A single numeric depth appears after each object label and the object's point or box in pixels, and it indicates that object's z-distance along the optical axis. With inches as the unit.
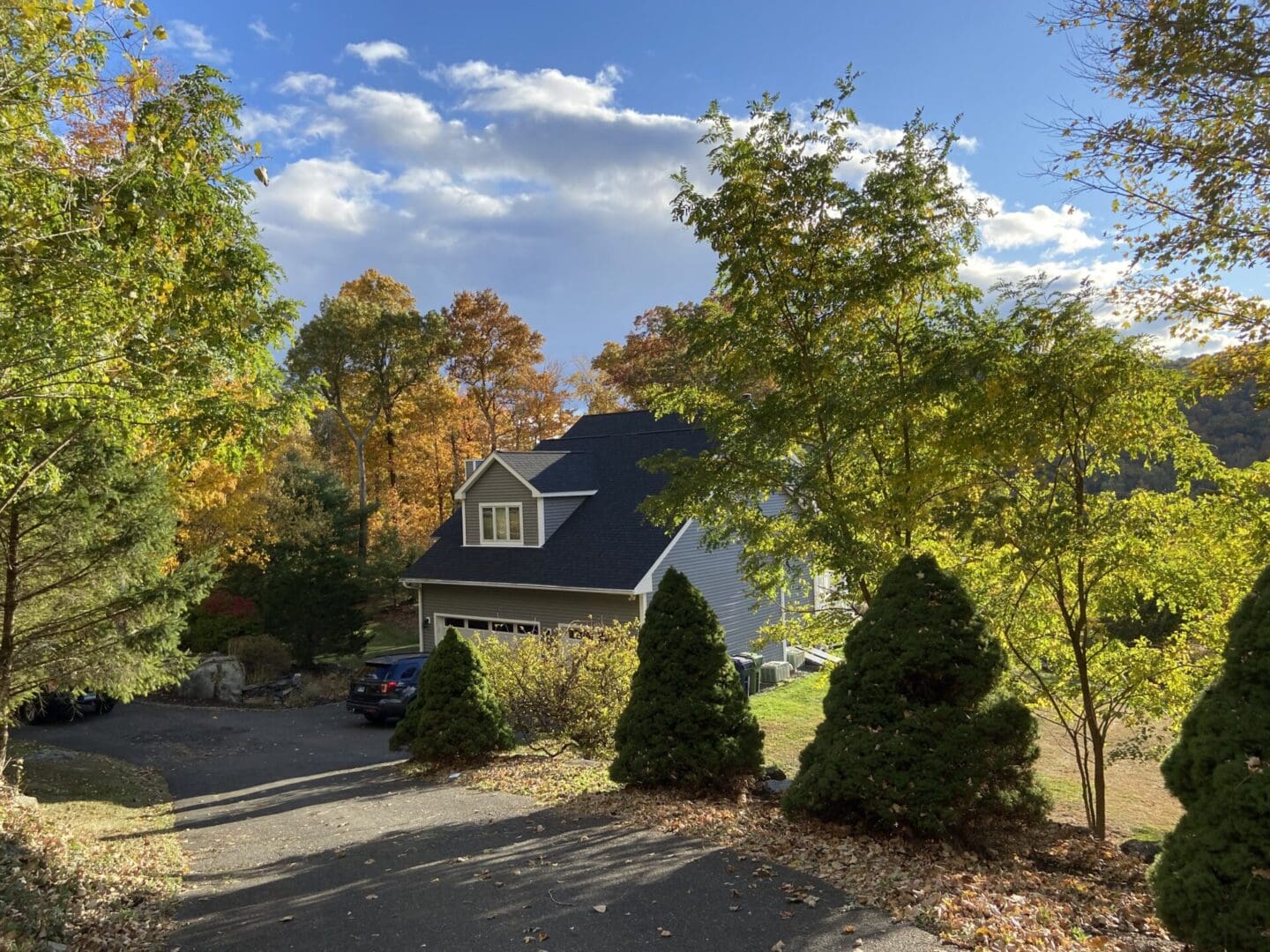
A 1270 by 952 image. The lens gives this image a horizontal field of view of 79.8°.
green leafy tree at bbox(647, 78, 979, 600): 344.2
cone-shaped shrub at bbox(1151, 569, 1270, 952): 143.9
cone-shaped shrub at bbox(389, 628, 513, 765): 454.0
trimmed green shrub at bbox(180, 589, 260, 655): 902.4
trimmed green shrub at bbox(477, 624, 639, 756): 475.2
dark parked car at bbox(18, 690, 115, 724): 705.0
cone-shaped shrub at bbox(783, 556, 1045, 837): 242.1
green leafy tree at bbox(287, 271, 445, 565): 1180.5
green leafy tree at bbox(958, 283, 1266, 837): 291.9
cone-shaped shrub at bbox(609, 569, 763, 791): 332.2
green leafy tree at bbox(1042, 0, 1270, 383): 244.8
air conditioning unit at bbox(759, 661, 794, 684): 801.6
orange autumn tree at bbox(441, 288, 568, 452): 1435.8
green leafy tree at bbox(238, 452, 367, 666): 864.3
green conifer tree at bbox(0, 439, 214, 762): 430.0
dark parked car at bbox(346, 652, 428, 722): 682.8
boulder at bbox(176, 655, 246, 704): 831.1
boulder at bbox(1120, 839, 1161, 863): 275.7
